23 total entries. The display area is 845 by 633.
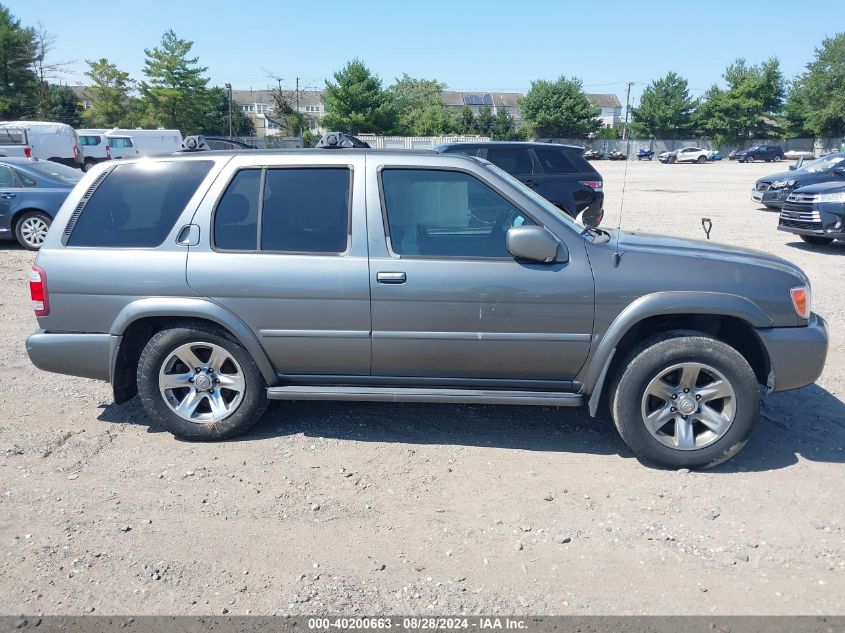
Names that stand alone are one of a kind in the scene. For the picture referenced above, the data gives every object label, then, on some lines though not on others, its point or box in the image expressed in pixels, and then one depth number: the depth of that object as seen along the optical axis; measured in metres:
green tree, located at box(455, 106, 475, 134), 73.44
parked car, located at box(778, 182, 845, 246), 11.80
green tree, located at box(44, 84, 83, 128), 63.20
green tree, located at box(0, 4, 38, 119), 54.25
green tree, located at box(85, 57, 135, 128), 59.91
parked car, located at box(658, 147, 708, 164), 60.59
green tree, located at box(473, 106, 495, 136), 74.00
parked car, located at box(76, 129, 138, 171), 34.91
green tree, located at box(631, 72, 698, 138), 76.62
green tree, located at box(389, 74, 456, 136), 73.69
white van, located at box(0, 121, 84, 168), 27.38
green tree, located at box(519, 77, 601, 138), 74.31
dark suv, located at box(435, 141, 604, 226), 11.83
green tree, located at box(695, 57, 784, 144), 74.88
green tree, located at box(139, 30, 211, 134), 59.69
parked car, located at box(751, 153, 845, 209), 16.11
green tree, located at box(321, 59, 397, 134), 61.34
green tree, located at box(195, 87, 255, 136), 63.50
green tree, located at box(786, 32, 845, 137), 70.00
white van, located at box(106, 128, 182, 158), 37.28
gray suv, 4.16
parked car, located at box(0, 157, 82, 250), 12.24
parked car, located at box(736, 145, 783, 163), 60.88
